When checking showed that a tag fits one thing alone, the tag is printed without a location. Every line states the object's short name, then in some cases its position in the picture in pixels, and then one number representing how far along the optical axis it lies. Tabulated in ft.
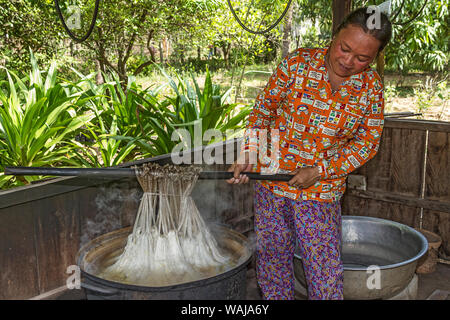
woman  5.70
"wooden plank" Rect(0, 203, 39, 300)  6.05
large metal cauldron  5.04
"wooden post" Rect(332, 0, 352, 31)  10.61
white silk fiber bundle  5.71
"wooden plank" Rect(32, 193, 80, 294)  6.46
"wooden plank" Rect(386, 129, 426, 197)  10.55
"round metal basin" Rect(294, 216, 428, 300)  7.47
